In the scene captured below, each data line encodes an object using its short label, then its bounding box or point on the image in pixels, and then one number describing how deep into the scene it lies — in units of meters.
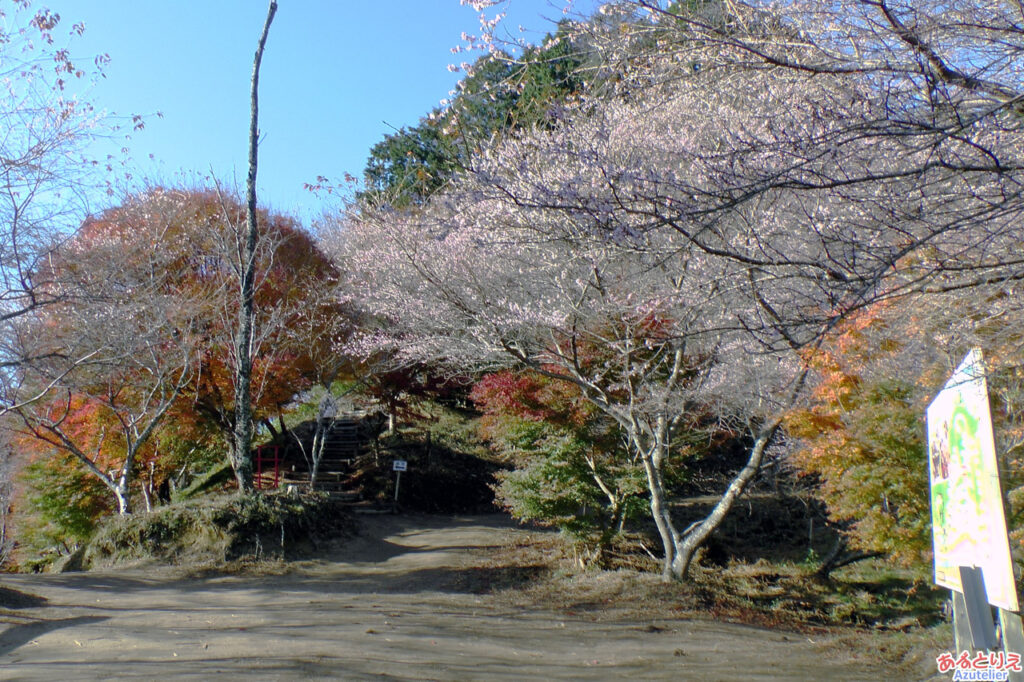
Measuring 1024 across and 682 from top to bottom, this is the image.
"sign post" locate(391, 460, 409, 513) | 18.73
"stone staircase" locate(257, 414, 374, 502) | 21.05
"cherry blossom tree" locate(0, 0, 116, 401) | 7.75
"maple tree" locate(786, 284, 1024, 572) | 6.80
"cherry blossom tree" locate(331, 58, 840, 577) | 8.21
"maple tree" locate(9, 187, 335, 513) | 10.08
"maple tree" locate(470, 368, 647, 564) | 13.05
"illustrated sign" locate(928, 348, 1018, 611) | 3.31
